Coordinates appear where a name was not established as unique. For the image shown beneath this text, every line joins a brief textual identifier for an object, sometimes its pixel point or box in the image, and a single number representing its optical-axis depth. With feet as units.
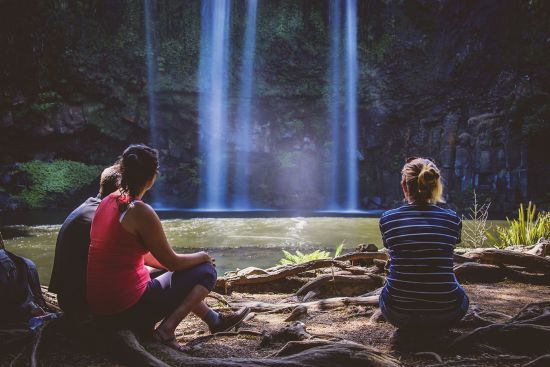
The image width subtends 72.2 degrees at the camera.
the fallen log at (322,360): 6.35
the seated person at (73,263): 7.59
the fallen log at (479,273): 15.05
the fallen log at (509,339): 7.18
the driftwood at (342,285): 13.96
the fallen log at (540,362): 6.24
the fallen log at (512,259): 14.53
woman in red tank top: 6.89
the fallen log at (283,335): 8.11
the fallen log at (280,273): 15.51
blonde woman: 7.16
